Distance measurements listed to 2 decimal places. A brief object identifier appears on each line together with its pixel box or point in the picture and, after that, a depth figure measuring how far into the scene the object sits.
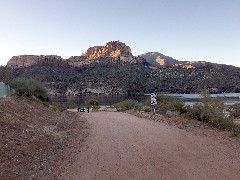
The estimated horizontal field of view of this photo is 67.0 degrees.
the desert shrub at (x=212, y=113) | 11.61
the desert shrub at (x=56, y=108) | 23.10
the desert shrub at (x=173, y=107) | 17.52
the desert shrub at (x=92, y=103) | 34.22
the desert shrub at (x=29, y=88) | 24.46
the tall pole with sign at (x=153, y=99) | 17.19
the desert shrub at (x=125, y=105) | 27.40
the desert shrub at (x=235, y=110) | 22.19
